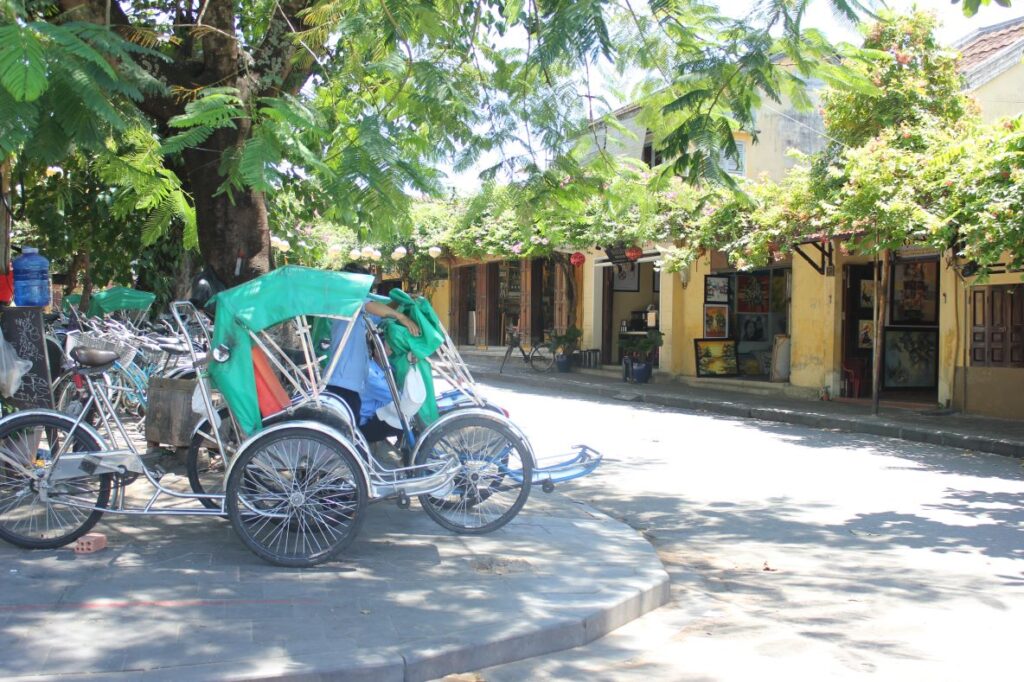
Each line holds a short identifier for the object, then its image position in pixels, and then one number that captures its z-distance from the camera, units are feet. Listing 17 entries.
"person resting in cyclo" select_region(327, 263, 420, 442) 19.99
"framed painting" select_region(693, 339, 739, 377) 67.97
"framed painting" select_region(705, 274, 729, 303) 69.92
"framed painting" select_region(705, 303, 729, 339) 70.18
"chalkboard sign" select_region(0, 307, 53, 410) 22.49
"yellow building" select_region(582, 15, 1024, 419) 49.08
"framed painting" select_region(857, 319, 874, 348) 58.44
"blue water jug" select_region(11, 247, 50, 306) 23.48
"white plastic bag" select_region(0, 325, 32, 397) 21.20
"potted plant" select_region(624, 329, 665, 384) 69.05
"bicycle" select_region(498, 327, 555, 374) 80.48
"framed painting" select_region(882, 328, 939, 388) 58.03
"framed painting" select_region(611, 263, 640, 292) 83.10
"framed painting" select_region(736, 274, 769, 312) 70.33
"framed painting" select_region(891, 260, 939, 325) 57.26
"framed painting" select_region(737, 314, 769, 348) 70.90
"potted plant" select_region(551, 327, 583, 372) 78.48
